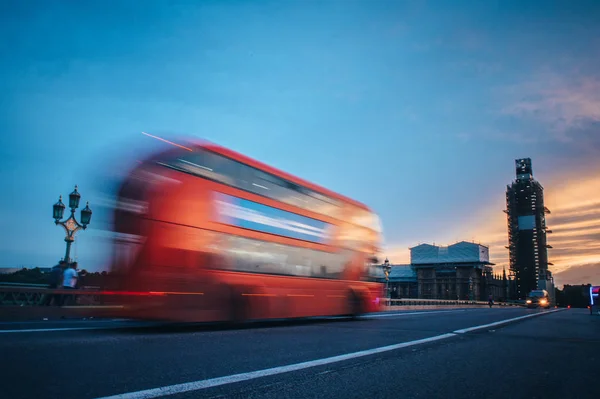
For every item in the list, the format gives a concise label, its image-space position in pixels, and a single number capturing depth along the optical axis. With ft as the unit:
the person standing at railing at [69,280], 44.27
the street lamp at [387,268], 104.64
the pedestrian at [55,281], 44.83
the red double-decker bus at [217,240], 27.91
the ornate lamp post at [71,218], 54.13
